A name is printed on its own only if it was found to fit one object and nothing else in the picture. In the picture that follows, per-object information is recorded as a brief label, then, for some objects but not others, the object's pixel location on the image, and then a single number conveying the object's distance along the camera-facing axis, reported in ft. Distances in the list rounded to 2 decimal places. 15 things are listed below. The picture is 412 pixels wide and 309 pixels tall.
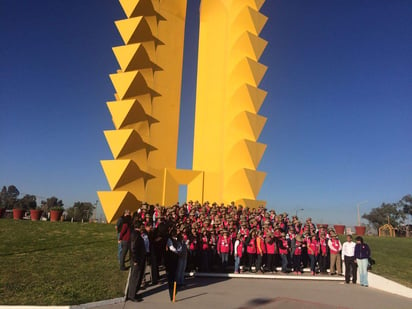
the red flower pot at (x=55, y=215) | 71.00
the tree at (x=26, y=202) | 149.89
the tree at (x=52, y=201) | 202.90
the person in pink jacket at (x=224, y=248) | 36.47
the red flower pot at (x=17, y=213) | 64.79
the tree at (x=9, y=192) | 298.15
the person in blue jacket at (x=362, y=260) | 35.34
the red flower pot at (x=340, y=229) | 84.70
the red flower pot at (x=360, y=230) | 83.76
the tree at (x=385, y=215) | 180.45
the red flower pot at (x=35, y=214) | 66.80
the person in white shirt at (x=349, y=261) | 36.29
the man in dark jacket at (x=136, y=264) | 23.25
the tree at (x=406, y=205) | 178.48
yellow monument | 59.82
